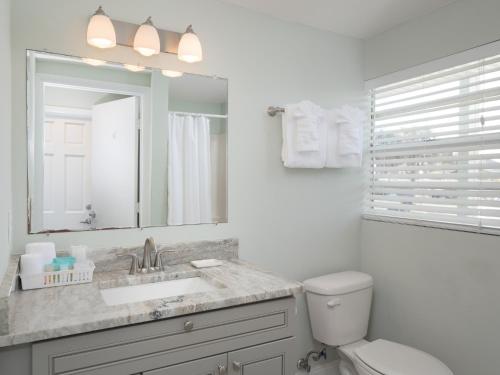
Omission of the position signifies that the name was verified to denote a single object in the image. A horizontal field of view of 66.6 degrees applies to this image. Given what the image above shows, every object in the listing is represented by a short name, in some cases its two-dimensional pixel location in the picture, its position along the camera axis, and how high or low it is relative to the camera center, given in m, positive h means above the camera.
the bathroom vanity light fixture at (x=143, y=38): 1.73 +0.70
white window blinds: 1.99 +0.20
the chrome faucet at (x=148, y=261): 1.82 -0.39
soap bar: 1.94 -0.42
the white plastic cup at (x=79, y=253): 1.70 -0.32
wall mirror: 1.73 +0.18
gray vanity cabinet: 1.23 -0.59
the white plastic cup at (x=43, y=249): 1.61 -0.29
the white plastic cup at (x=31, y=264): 1.51 -0.33
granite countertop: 1.18 -0.45
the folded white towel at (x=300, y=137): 2.28 +0.27
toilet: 2.02 -0.84
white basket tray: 1.52 -0.40
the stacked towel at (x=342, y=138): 2.43 +0.28
